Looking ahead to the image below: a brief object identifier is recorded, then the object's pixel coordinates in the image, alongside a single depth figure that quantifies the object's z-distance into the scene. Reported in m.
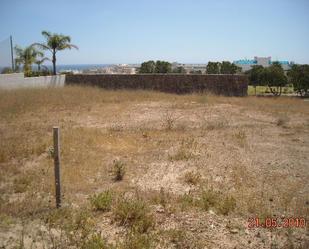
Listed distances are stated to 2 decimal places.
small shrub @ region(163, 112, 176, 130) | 9.95
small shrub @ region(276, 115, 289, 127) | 10.77
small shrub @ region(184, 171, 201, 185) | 5.48
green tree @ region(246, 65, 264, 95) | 34.93
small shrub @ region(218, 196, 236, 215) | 4.32
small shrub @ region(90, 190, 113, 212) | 4.34
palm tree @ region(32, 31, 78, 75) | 25.20
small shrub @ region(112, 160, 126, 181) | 5.64
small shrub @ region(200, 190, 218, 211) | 4.49
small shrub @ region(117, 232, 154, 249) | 3.37
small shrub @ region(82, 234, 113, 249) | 3.31
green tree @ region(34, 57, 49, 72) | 26.08
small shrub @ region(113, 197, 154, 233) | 3.89
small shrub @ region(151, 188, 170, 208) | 4.61
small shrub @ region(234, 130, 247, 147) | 8.12
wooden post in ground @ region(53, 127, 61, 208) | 4.22
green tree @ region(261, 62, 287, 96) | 33.47
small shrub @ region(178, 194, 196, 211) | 4.47
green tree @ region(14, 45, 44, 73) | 24.66
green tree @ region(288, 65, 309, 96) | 29.74
